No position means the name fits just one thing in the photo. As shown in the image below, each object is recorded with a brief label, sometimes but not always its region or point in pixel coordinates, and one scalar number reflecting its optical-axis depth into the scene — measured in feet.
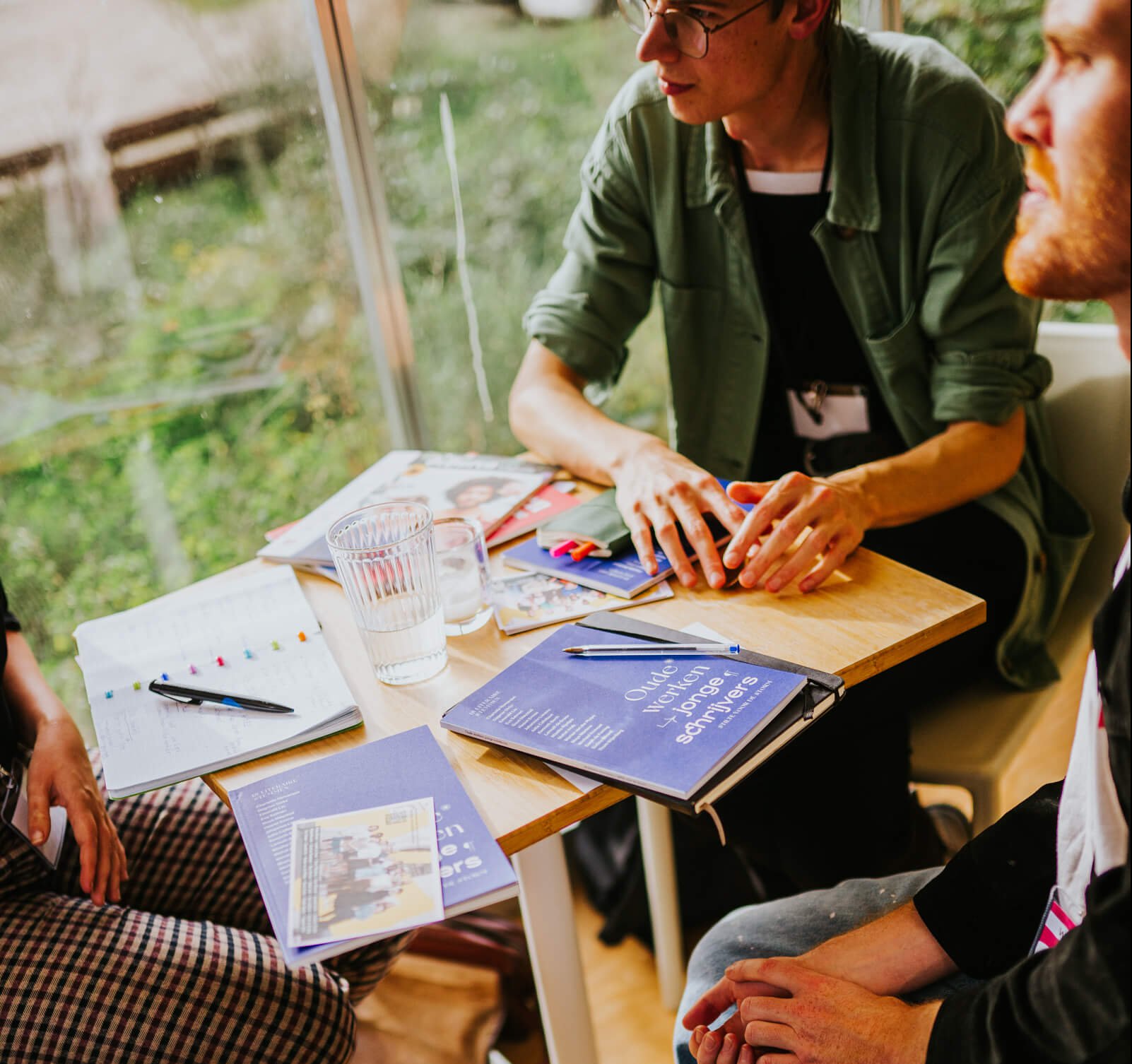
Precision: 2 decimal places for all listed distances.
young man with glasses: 4.42
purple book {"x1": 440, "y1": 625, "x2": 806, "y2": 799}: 2.79
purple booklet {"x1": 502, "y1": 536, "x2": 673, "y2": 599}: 3.76
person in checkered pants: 3.31
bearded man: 2.32
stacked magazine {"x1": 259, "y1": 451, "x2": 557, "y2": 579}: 4.26
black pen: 3.29
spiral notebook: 3.14
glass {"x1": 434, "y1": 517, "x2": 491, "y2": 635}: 3.63
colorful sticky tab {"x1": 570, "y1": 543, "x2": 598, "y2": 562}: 3.97
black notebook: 2.71
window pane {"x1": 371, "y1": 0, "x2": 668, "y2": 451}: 6.50
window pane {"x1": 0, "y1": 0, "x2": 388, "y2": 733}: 5.40
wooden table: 2.87
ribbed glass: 3.29
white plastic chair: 4.44
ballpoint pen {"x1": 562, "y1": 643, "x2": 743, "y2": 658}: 3.27
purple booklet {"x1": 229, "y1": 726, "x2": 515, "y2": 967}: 2.51
